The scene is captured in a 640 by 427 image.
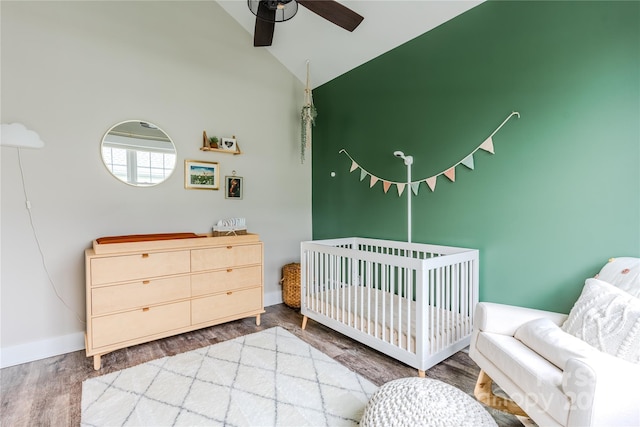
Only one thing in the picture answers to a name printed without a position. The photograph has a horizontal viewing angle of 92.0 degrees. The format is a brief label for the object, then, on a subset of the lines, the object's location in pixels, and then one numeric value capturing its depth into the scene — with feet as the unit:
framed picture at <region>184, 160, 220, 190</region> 9.84
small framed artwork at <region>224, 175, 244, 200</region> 10.69
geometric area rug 5.30
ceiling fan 6.52
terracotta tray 7.87
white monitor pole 8.94
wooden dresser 7.23
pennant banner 7.34
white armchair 3.52
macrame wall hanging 11.43
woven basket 11.21
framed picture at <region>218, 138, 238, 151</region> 10.34
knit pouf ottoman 3.91
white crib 6.40
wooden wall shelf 9.98
